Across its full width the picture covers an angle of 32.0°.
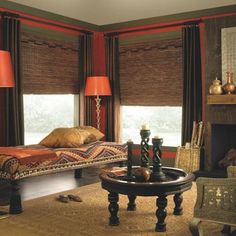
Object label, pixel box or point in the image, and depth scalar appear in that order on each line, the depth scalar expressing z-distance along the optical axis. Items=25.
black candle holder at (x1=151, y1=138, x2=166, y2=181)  3.62
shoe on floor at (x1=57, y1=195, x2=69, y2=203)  4.32
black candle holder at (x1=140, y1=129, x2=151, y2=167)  3.81
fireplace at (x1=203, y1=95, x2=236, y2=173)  5.49
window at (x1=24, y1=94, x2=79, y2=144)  6.34
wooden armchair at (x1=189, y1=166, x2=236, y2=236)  2.76
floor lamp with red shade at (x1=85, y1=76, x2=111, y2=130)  6.73
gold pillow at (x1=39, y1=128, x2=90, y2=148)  5.25
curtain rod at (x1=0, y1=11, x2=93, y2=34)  5.66
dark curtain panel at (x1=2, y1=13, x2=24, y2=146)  5.65
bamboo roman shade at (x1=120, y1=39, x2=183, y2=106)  6.56
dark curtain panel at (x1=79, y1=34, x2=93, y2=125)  7.08
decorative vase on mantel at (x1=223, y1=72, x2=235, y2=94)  5.47
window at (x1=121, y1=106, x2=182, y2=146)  6.73
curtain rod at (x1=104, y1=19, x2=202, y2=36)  6.26
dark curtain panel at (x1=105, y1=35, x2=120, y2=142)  7.22
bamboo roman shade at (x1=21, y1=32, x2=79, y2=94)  6.11
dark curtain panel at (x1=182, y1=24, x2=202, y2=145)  6.21
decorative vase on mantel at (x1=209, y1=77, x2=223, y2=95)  5.54
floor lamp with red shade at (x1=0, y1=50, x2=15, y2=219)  4.68
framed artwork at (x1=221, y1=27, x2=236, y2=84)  5.54
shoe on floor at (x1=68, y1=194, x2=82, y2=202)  4.36
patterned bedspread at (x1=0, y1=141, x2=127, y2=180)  4.02
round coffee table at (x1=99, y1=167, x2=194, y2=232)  3.34
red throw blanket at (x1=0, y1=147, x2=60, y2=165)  4.08
